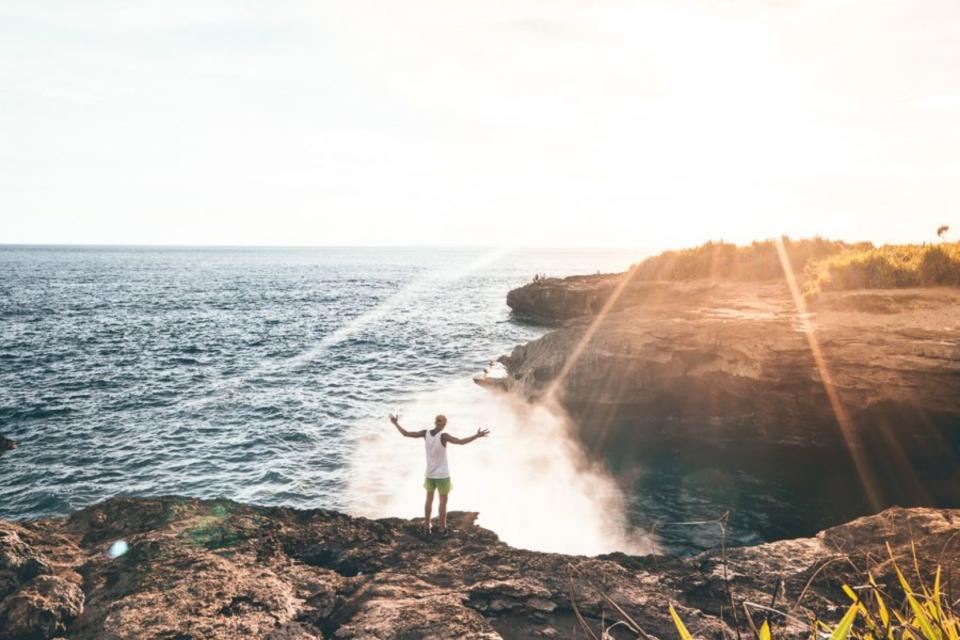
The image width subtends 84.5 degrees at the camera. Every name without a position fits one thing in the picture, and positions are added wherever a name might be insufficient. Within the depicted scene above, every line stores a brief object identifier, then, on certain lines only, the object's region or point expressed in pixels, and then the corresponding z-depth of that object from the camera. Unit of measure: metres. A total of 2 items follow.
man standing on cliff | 9.88
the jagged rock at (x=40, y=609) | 6.25
